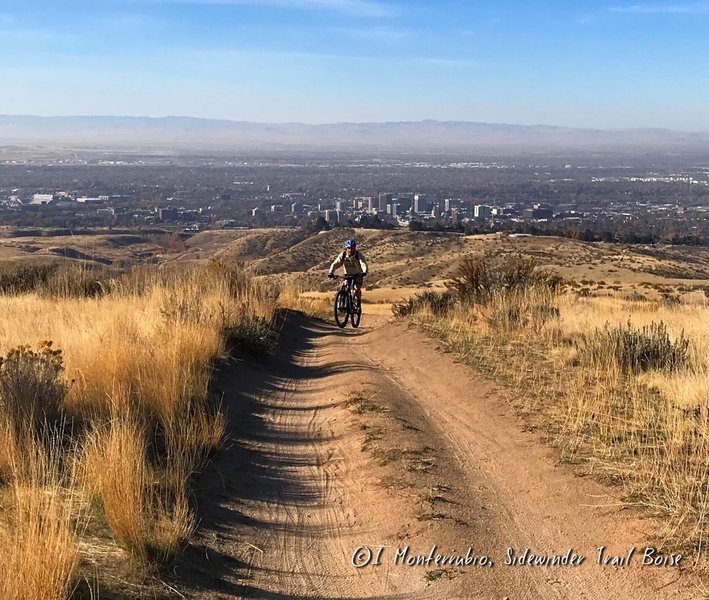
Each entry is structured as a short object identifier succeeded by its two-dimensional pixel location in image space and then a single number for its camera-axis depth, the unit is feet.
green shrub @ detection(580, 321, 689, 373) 32.01
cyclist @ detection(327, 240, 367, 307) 51.39
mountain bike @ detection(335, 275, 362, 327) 54.39
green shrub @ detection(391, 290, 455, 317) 54.75
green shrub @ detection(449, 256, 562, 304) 51.29
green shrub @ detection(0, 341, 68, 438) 19.17
